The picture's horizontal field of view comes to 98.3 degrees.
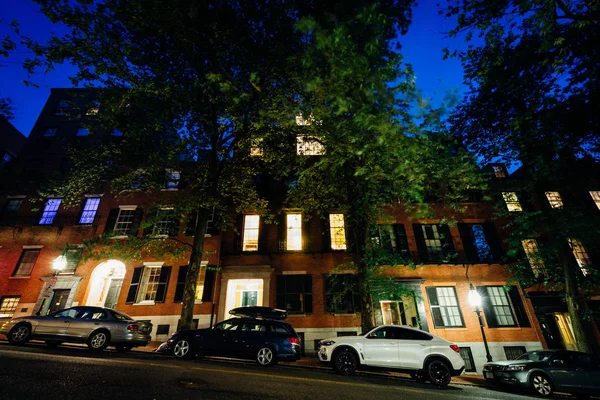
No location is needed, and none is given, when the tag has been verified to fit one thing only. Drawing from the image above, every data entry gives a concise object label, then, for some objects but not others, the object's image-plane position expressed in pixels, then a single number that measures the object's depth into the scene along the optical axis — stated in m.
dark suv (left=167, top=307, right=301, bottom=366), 8.50
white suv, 7.90
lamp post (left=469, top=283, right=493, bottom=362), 12.23
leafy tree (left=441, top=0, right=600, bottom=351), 9.63
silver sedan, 8.89
